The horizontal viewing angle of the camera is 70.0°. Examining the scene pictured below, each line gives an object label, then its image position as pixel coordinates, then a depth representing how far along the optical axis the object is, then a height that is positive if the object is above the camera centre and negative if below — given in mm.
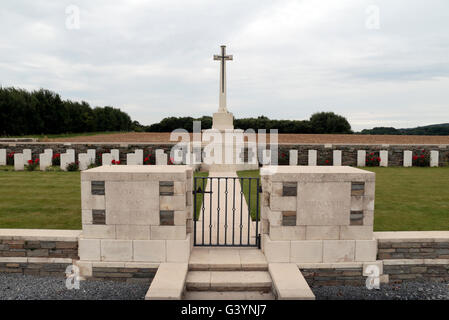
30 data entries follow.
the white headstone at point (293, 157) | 14260 -762
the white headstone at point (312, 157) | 14047 -753
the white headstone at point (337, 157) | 14188 -763
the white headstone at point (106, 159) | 12797 -757
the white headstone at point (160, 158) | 13250 -744
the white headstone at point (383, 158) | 14498 -821
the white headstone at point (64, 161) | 12602 -826
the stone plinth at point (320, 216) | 4520 -1088
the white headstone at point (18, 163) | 12317 -881
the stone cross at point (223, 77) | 14461 +2896
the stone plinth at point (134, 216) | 4488 -1076
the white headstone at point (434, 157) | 14495 -779
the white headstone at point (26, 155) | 13008 -605
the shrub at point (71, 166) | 12507 -1037
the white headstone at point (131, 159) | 12688 -756
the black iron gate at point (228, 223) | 5105 -1551
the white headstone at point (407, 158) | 14539 -826
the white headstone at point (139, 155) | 13688 -642
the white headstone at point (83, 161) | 12859 -854
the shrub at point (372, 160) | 14531 -921
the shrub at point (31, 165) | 12431 -978
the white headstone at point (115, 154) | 13758 -600
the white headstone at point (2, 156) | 13758 -683
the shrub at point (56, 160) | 14127 -882
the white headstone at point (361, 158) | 14586 -826
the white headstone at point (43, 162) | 12445 -850
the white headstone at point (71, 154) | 12923 -563
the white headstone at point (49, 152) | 13380 -500
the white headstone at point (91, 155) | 13547 -632
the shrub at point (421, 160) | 14625 -922
